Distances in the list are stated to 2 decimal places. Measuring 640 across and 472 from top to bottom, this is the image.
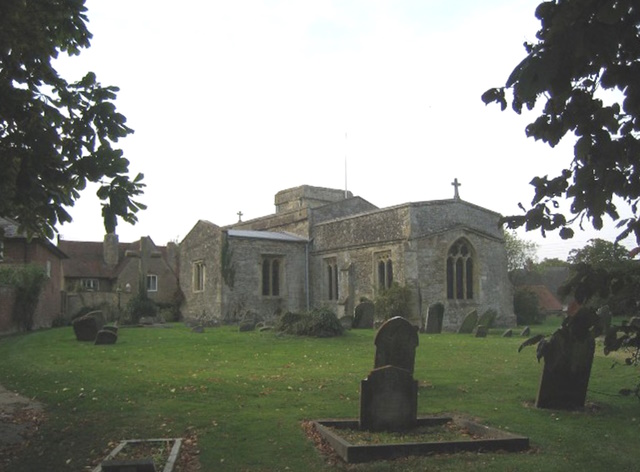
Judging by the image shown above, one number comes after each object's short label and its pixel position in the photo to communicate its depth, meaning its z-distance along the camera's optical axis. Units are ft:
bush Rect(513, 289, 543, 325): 114.11
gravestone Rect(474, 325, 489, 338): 68.23
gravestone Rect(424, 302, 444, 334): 76.64
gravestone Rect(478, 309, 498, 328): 75.61
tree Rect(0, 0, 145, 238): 18.61
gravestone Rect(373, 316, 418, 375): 31.55
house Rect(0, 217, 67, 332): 80.02
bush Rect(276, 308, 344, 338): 63.31
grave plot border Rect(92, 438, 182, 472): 19.58
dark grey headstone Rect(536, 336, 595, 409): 28.71
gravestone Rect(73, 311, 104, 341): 60.44
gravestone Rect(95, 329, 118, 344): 57.06
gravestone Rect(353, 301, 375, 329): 82.23
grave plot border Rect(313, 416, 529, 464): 20.79
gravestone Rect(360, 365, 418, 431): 24.36
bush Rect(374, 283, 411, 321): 87.25
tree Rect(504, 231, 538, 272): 215.92
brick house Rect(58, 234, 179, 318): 136.56
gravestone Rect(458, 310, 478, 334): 77.46
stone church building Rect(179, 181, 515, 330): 91.66
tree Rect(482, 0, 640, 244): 8.71
